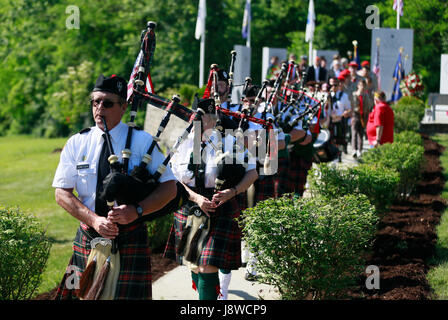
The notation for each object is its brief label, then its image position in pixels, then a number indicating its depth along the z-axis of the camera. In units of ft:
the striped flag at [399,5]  55.67
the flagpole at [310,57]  71.41
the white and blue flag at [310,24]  70.55
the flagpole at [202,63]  66.91
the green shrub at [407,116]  47.21
